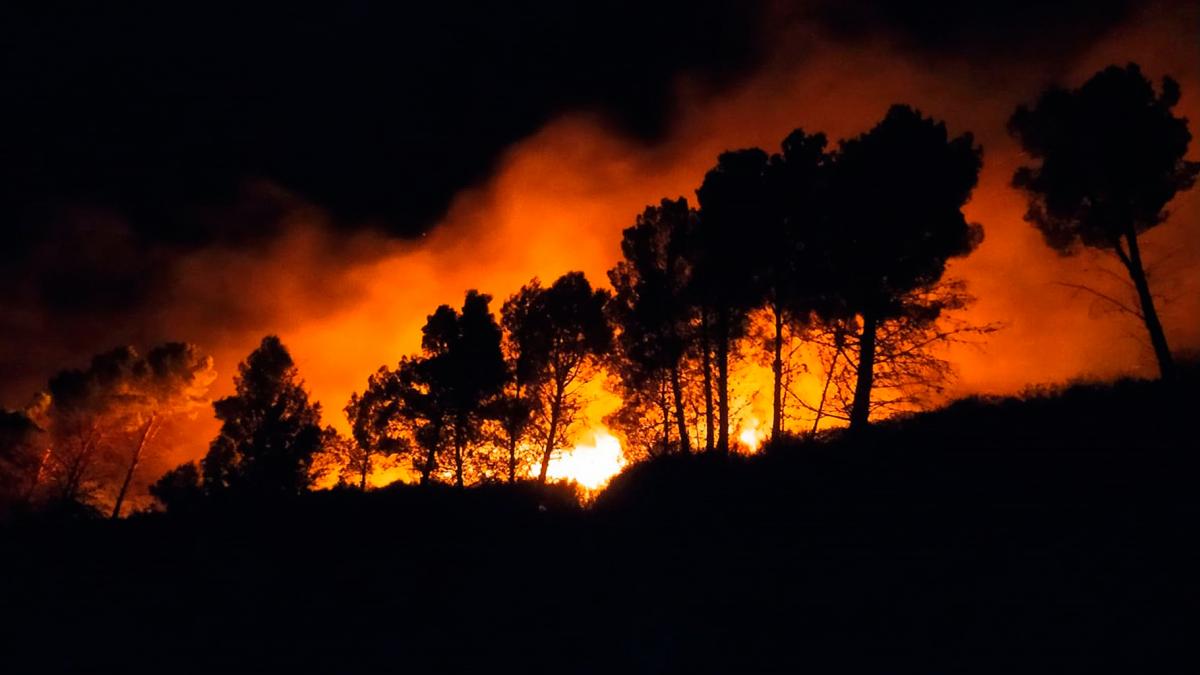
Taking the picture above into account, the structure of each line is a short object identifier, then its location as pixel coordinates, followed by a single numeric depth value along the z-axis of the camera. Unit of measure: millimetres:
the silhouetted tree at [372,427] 26891
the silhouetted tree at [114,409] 34625
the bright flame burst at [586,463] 23531
